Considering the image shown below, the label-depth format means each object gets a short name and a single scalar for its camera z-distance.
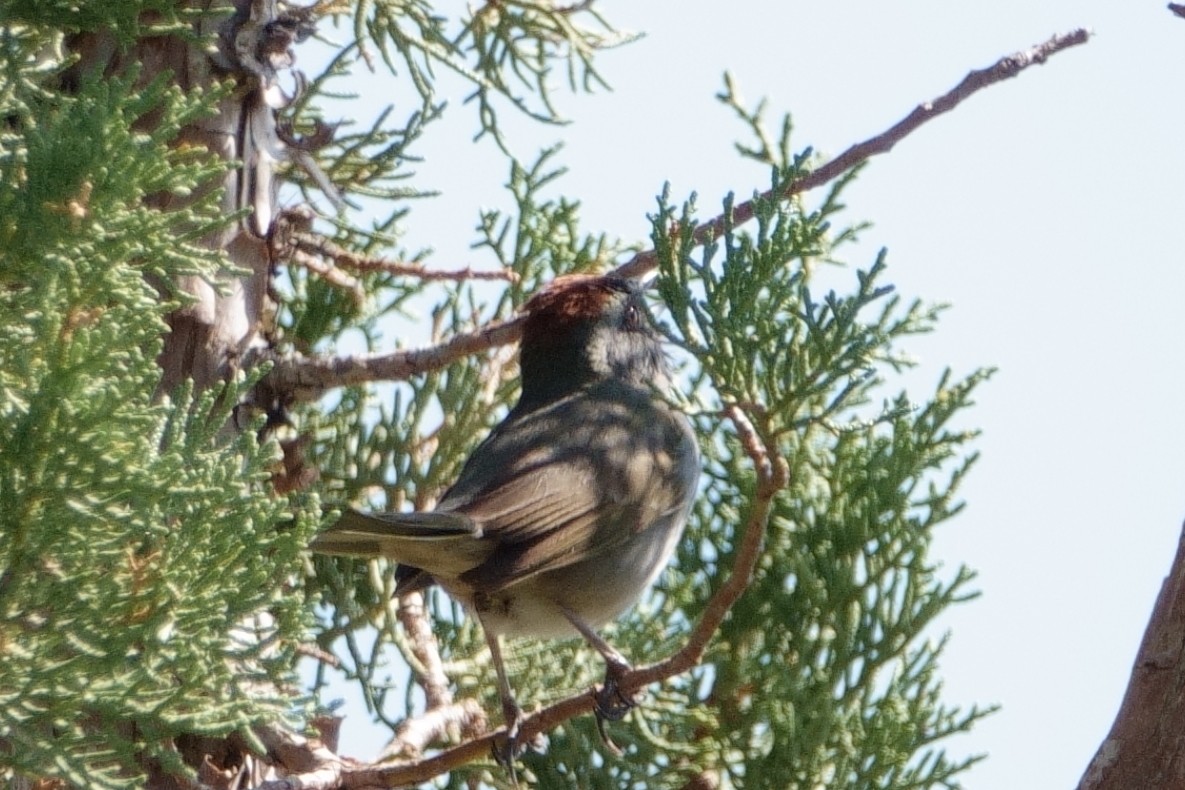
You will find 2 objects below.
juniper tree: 5.14
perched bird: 7.97
